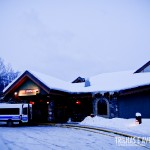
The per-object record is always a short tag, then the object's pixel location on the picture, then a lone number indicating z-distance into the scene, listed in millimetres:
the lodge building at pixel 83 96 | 23188
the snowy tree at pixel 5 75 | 55509
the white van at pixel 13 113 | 23062
